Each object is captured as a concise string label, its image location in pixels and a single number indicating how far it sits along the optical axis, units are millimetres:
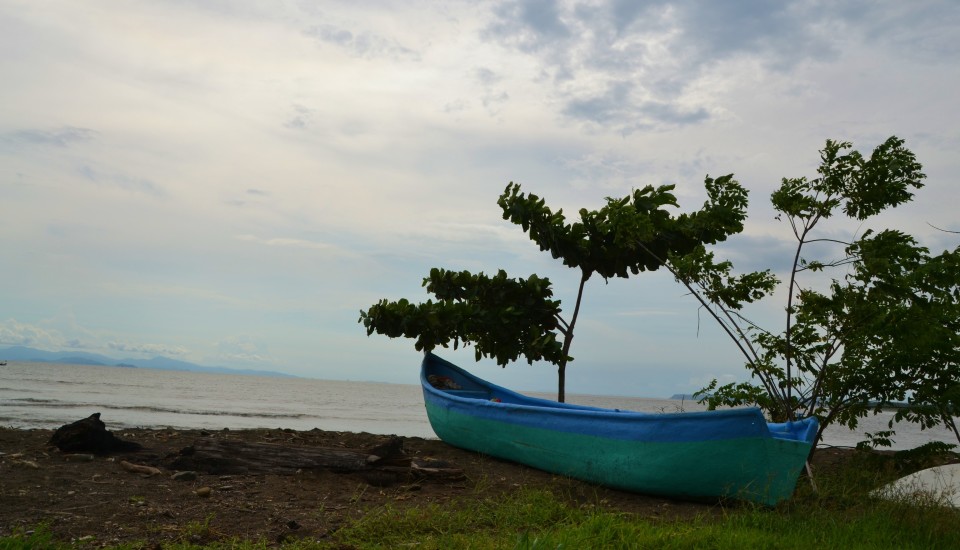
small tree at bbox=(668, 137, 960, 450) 8227
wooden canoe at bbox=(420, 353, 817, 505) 7012
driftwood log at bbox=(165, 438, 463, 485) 8305
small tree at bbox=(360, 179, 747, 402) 12336
